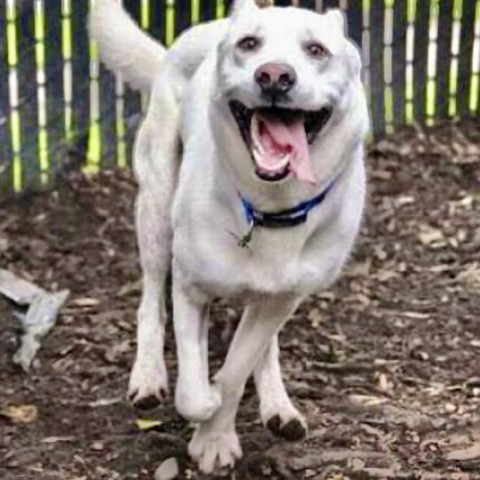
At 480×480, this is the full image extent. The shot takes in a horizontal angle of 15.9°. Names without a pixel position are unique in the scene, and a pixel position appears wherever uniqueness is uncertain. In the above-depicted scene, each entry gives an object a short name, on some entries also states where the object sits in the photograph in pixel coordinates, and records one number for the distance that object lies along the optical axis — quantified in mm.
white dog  4355
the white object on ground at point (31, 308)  5785
